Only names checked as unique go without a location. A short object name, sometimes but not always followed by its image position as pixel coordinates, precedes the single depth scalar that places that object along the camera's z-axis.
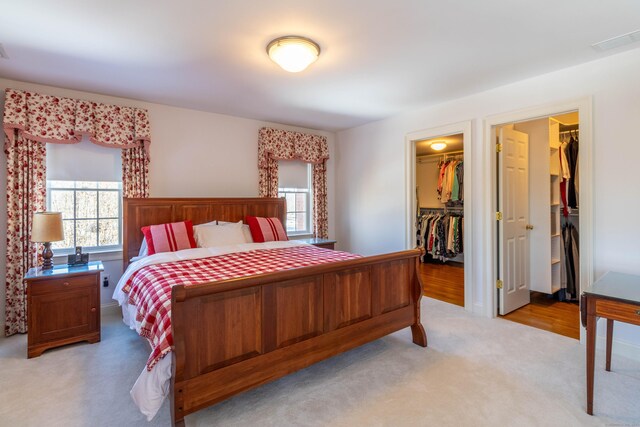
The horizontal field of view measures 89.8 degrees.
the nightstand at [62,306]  2.58
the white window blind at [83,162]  3.25
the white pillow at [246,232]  3.89
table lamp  2.71
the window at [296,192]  4.93
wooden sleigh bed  1.64
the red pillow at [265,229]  3.95
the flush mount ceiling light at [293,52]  2.26
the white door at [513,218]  3.43
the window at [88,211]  3.35
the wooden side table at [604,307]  1.79
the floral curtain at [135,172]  3.55
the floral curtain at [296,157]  4.55
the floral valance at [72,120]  2.93
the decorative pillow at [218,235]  3.51
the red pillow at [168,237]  3.23
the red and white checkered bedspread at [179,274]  1.80
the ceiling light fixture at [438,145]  5.43
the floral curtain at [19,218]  2.96
